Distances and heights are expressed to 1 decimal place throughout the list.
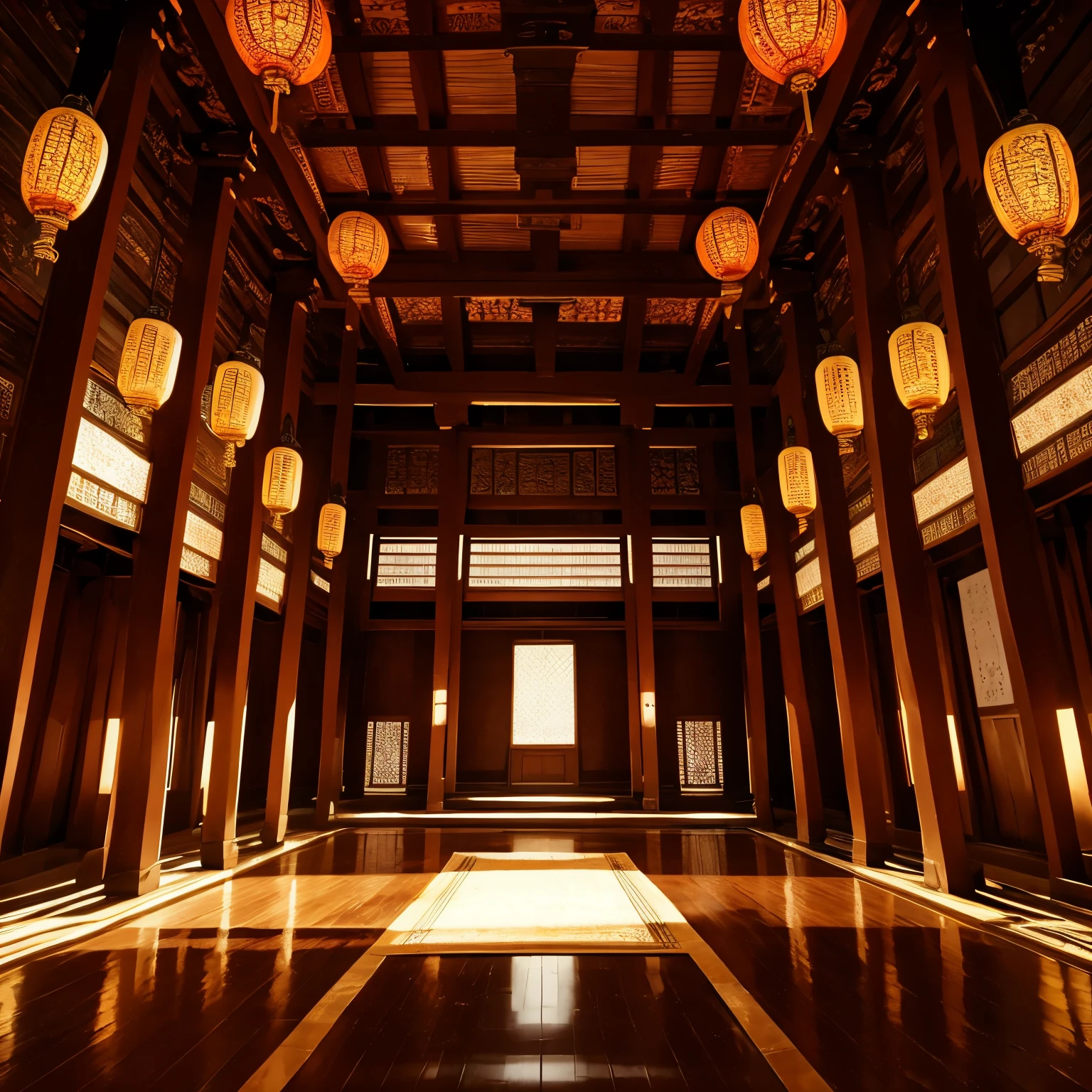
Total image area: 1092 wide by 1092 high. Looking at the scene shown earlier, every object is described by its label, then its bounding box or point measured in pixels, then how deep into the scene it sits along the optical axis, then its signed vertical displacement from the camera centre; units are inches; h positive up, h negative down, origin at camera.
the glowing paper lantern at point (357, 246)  188.1 +128.2
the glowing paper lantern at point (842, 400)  168.2 +78.5
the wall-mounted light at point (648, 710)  285.3 +14.3
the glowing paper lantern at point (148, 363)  137.6 +72.8
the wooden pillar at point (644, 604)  279.4 +58.0
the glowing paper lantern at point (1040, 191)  100.4 +75.4
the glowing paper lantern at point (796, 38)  114.0 +110.1
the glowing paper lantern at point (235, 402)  172.1 +81.6
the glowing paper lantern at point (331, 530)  237.8 +70.9
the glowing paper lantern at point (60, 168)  104.7 +84.1
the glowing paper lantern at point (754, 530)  241.8 +70.3
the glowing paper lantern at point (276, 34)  119.0 +116.1
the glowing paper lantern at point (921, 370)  139.8 +70.8
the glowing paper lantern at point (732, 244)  185.8 +126.0
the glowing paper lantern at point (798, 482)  195.5 +69.6
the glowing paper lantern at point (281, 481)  199.5 +72.7
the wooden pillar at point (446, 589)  275.6 +64.7
